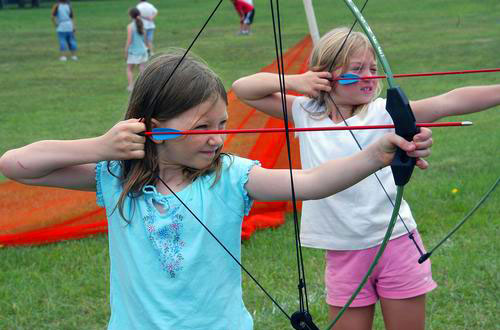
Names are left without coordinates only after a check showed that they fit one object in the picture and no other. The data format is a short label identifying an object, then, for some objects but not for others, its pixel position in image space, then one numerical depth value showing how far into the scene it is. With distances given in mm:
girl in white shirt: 2812
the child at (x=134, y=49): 12586
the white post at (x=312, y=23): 3889
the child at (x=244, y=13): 19828
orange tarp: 5008
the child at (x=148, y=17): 15734
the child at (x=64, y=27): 17062
